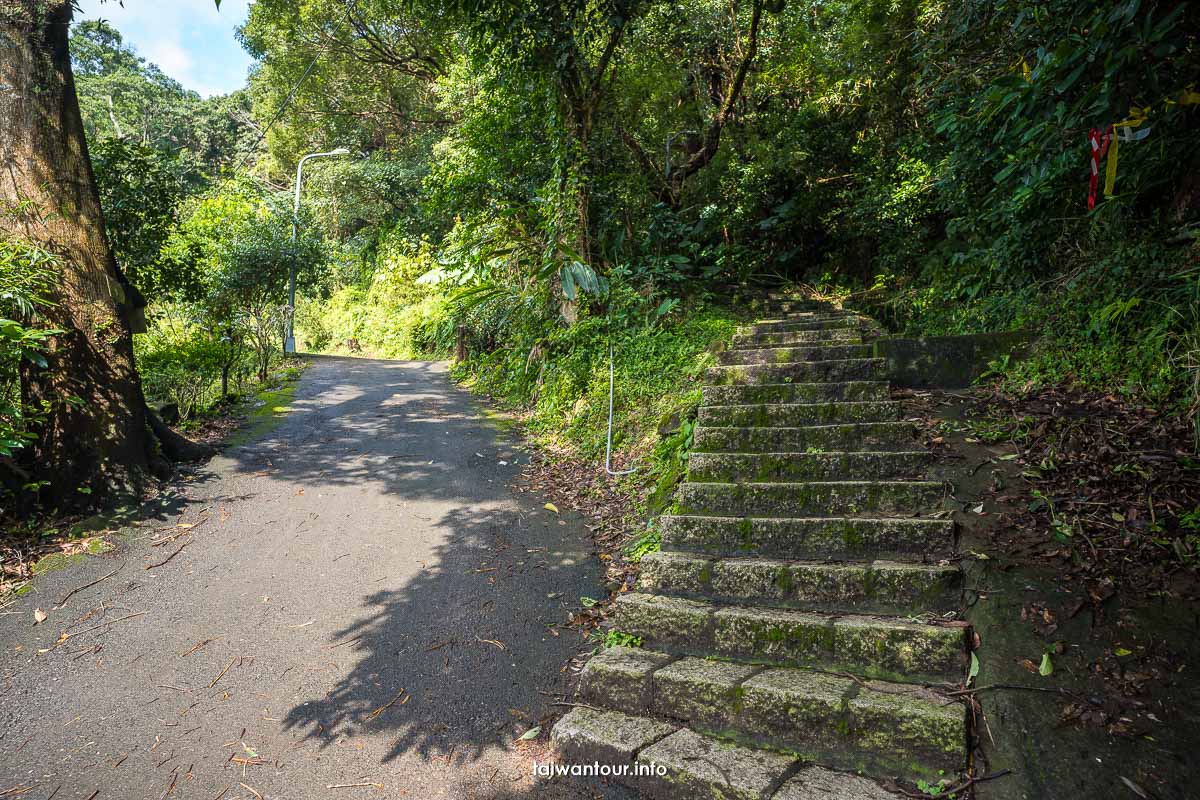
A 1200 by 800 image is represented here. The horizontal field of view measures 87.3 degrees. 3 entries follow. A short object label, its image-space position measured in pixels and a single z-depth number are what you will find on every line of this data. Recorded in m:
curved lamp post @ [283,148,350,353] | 16.75
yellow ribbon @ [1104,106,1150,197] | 3.35
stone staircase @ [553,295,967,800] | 2.41
